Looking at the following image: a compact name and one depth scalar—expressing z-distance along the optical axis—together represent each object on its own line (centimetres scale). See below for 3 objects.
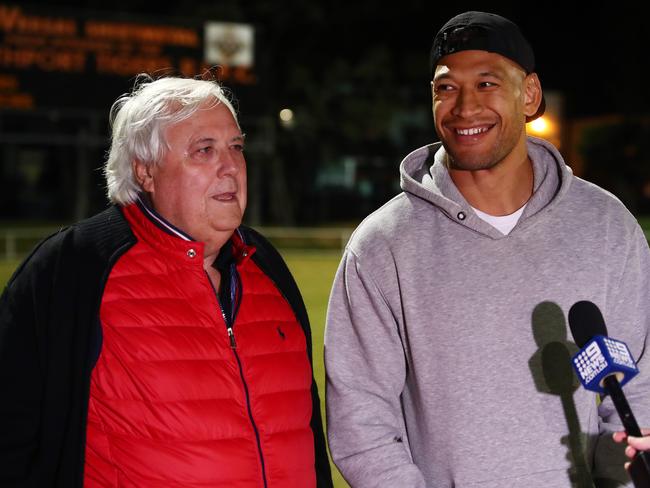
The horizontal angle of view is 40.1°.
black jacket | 210
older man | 211
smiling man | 212
